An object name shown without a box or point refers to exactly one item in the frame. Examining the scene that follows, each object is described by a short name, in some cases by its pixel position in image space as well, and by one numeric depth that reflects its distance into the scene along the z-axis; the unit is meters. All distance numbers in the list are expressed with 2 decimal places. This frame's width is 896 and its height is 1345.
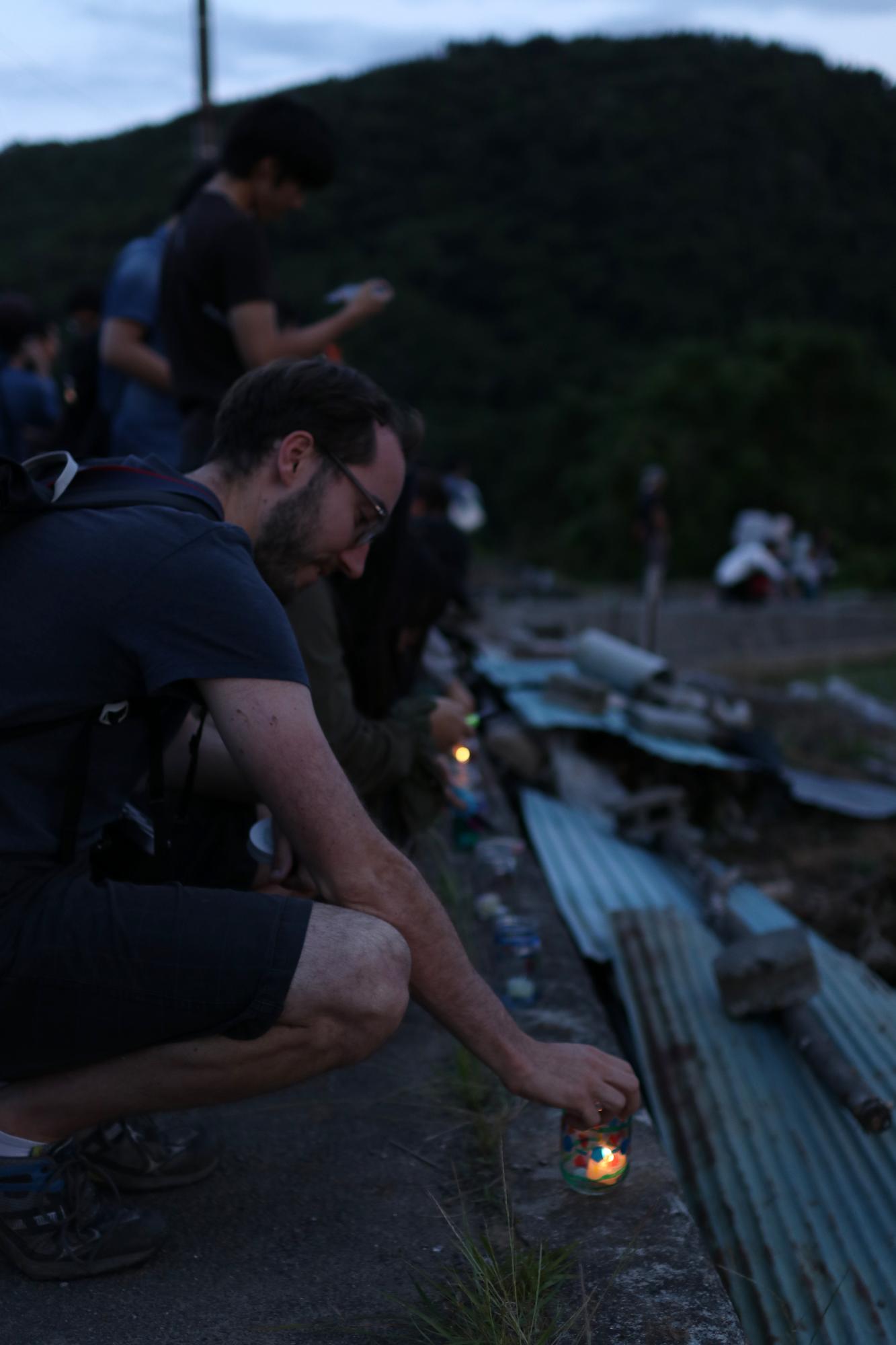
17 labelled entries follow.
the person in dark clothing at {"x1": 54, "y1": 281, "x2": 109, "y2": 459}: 4.37
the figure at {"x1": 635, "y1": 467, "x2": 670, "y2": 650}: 14.98
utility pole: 11.84
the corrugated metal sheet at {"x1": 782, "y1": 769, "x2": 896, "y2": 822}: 6.94
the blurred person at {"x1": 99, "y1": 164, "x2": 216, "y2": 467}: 3.98
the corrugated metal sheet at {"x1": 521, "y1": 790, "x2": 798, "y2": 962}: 4.00
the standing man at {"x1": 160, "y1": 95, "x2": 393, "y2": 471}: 3.57
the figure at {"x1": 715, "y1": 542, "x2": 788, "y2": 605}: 18.91
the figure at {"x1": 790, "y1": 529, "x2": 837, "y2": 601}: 22.67
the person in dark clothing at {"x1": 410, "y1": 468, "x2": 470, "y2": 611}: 5.11
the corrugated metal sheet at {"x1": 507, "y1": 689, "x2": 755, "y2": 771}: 6.35
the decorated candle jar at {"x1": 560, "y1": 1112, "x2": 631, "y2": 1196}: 2.16
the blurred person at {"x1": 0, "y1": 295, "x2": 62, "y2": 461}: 5.41
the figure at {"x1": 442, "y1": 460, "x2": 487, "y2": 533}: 9.31
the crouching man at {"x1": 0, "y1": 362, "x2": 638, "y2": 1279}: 1.76
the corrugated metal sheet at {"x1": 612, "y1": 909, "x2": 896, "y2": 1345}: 2.32
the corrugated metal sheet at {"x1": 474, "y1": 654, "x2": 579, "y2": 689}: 7.57
